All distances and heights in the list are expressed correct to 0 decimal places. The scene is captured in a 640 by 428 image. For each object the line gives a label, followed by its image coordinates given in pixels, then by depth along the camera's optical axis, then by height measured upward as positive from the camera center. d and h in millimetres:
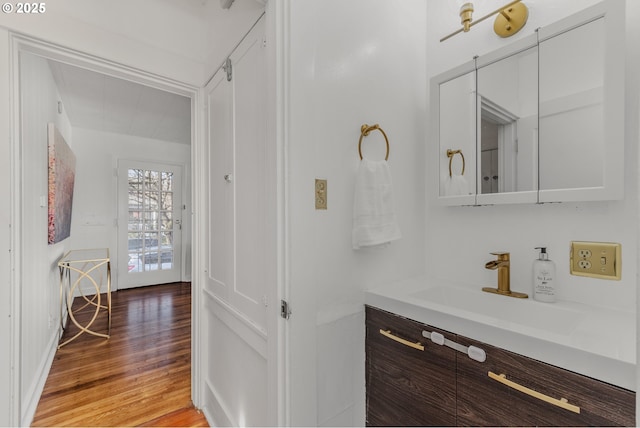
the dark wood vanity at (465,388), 689 -506
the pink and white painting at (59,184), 2328 +263
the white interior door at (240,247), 1146 -161
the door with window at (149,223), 4441 -169
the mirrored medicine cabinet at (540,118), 966 +369
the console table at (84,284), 2781 -902
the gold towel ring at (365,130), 1223 +344
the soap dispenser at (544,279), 1083 -254
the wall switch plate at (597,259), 986 -170
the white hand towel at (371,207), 1163 +19
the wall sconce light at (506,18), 1183 +798
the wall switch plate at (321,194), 1082 +67
